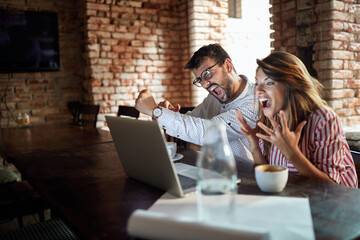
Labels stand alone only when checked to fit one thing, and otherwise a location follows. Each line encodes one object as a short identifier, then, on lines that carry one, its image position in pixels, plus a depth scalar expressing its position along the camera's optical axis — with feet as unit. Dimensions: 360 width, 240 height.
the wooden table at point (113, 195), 2.22
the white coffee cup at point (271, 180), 2.78
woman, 3.52
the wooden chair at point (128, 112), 7.98
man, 5.03
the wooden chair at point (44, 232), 3.91
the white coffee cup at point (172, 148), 4.24
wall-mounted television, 11.00
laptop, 2.69
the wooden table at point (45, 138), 5.83
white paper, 1.57
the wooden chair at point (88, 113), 9.13
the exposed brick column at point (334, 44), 6.84
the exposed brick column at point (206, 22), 11.74
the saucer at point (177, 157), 4.22
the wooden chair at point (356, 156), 4.33
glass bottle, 2.02
